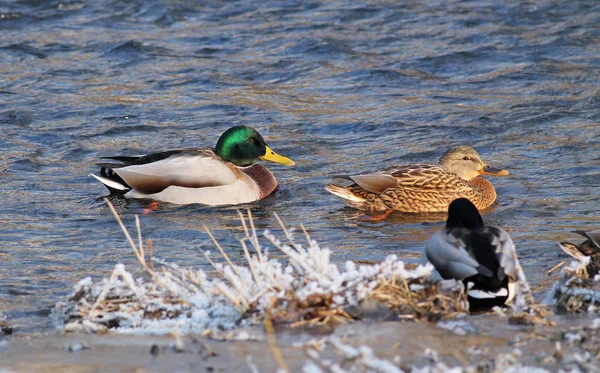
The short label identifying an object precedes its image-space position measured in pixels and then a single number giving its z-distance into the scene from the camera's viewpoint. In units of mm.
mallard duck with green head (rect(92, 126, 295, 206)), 19812
